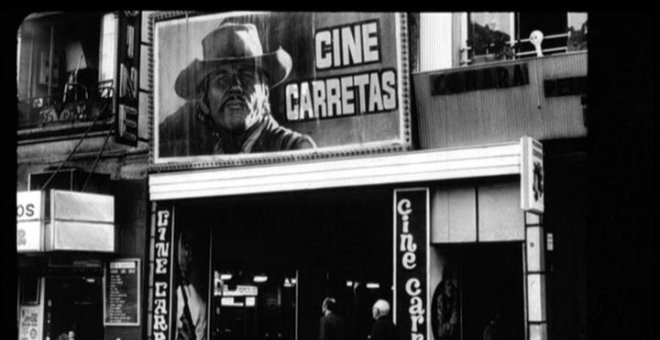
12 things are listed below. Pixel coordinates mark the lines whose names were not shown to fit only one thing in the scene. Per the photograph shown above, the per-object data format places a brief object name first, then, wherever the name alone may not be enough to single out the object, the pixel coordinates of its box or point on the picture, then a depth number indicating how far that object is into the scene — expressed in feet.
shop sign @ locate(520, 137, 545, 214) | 40.91
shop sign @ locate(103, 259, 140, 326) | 55.21
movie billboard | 48.26
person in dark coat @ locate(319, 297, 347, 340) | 43.55
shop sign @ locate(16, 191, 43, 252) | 52.70
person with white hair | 39.55
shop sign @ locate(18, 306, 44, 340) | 60.08
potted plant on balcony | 46.09
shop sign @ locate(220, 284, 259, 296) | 57.31
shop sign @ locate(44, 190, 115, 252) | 52.85
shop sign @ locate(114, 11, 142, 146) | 53.11
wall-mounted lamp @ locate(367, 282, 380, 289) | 56.18
